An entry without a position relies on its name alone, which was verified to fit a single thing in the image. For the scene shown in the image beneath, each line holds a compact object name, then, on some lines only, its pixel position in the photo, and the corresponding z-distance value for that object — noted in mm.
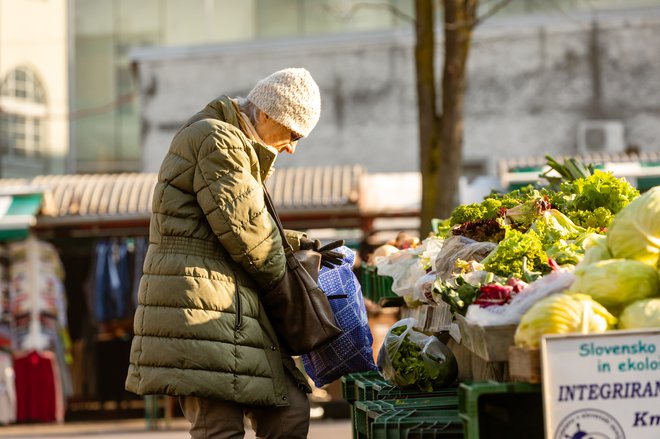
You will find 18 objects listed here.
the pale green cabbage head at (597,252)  8289
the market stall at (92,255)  28297
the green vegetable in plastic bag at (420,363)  10266
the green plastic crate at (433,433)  8141
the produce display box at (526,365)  6918
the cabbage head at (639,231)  7953
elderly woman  9406
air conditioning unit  36687
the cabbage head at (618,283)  7613
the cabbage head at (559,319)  7070
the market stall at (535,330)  6935
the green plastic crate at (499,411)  7164
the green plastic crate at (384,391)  10234
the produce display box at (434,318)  10086
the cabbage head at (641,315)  7258
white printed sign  6898
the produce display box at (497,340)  7543
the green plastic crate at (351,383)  11804
